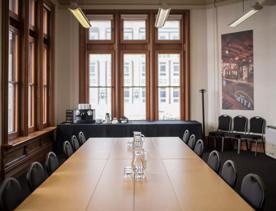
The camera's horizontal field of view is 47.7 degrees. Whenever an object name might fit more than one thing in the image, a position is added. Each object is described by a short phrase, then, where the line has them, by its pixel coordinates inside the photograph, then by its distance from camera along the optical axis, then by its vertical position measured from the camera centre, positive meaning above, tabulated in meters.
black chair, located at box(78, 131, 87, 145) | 5.53 -0.59
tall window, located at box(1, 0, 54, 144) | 5.40 +0.75
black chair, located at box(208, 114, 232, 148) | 7.74 -0.55
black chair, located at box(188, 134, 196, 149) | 4.94 -0.59
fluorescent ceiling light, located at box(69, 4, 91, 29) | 4.96 +1.57
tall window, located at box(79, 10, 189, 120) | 8.33 +1.08
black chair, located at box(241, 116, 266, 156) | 7.10 -0.61
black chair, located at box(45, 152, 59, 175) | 3.31 -0.62
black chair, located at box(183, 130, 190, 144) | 5.61 -0.58
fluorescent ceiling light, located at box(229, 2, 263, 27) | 5.88 +1.82
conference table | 2.05 -0.65
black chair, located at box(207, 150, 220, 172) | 3.30 -0.61
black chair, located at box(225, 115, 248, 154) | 7.49 -0.55
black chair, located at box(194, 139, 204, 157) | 4.31 -0.60
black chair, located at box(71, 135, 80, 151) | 4.86 -0.59
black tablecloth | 7.38 -0.56
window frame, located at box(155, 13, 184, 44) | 8.38 +1.94
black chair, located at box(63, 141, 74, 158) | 4.15 -0.59
